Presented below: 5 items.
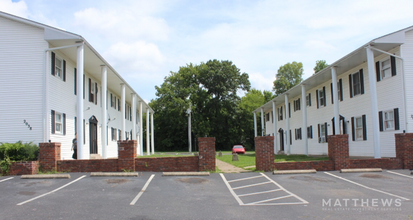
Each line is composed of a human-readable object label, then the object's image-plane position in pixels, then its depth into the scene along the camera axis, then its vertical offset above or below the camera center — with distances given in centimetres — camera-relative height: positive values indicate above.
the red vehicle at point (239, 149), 4628 -158
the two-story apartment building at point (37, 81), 1582 +286
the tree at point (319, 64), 6176 +1256
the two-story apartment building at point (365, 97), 1731 +227
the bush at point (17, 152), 1365 -37
